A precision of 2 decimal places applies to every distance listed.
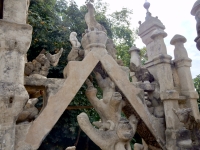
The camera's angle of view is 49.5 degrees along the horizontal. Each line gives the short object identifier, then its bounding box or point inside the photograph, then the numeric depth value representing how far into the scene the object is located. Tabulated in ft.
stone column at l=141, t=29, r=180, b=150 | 11.52
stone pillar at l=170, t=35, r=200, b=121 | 12.78
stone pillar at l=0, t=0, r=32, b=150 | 8.01
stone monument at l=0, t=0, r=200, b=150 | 8.50
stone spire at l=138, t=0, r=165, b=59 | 14.23
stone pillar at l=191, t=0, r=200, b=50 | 6.59
